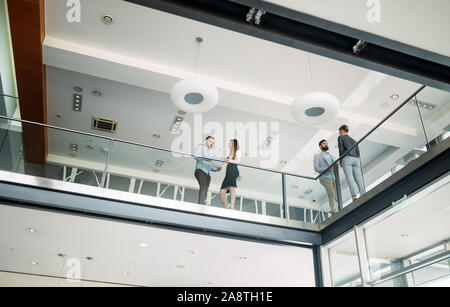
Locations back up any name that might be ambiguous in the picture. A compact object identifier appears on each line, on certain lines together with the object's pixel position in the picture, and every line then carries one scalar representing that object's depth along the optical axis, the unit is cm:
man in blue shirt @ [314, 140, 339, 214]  628
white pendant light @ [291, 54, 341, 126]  547
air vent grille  874
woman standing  624
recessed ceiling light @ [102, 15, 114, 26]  602
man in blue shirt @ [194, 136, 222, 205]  617
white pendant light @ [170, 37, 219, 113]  560
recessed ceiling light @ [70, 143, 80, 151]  611
